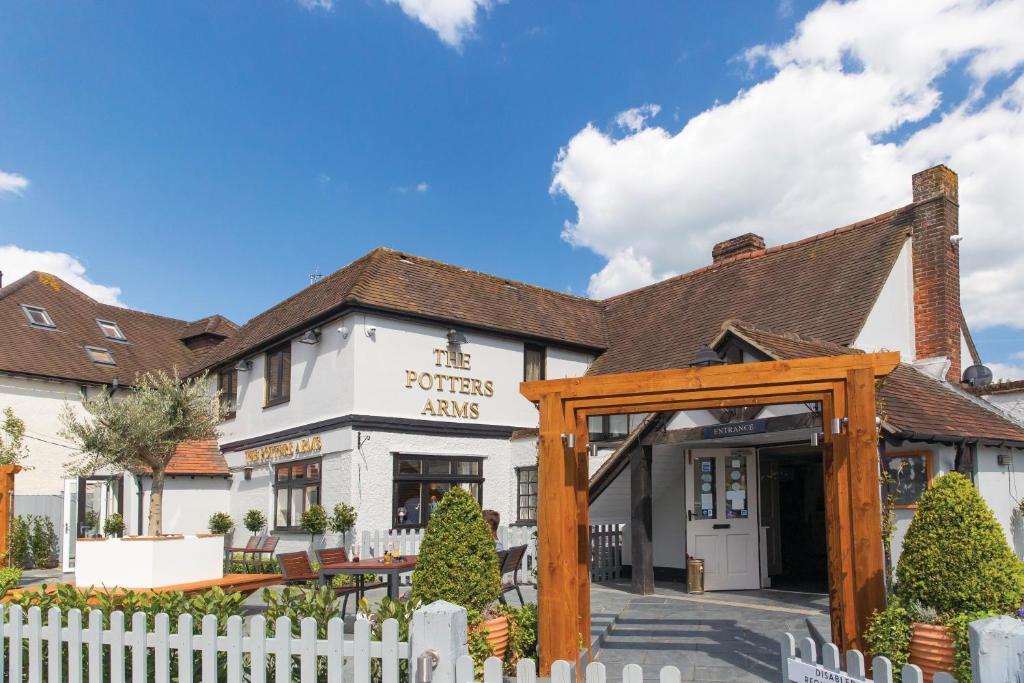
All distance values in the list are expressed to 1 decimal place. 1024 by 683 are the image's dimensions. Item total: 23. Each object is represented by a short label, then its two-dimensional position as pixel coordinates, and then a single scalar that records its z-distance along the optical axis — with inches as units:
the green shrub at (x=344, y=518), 610.2
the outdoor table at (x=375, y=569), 401.4
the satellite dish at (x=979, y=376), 547.5
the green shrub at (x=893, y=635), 226.5
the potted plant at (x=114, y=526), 751.7
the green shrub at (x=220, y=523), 764.0
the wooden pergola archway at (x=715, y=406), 243.9
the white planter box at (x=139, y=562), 400.8
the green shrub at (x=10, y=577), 346.5
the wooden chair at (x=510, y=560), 397.4
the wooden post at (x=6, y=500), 514.9
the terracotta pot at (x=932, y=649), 218.8
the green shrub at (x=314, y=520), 623.8
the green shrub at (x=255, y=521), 727.7
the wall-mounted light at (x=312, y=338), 674.8
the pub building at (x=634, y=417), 467.2
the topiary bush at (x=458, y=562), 252.7
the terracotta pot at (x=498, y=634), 250.8
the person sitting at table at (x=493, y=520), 552.0
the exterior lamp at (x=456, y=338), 686.5
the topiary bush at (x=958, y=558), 223.6
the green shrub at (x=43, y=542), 764.0
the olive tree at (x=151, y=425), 488.4
